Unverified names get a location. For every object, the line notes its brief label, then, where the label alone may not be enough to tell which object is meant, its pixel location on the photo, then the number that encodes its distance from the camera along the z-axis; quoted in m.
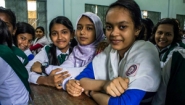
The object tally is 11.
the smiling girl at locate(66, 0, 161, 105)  0.84
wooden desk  0.91
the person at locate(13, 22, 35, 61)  1.99
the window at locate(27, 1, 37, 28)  6.51
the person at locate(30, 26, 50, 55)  3.23
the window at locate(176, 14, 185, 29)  9.41
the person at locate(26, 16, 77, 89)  1.61
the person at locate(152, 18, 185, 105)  2.12
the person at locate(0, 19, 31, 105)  1.03
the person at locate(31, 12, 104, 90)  1.52
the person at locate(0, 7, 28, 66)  1.45
